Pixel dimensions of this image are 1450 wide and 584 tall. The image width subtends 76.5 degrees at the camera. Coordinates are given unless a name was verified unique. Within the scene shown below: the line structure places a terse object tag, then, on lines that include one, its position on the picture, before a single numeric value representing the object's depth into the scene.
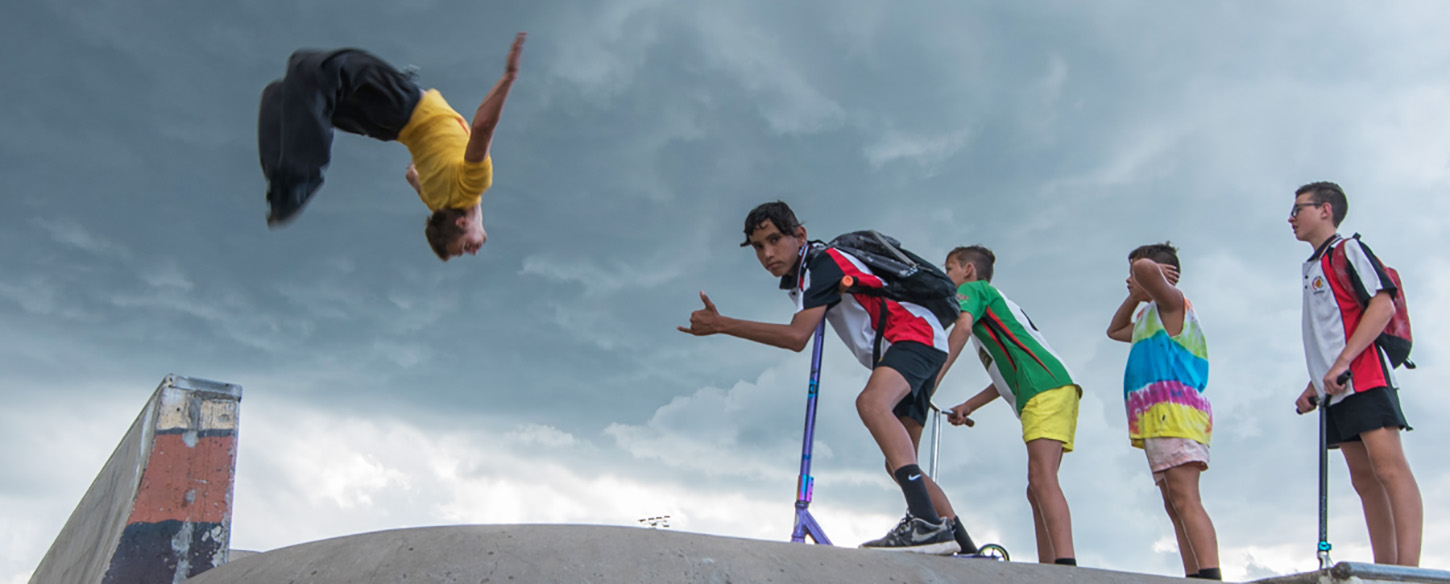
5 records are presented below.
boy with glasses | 4.04
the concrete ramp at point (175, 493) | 4.41
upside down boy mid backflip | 3.73
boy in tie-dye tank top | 4.45
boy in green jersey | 4.62
